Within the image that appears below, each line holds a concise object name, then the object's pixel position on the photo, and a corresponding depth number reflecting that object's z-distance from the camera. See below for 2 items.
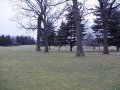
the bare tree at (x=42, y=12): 18.85
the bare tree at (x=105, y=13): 13.77
